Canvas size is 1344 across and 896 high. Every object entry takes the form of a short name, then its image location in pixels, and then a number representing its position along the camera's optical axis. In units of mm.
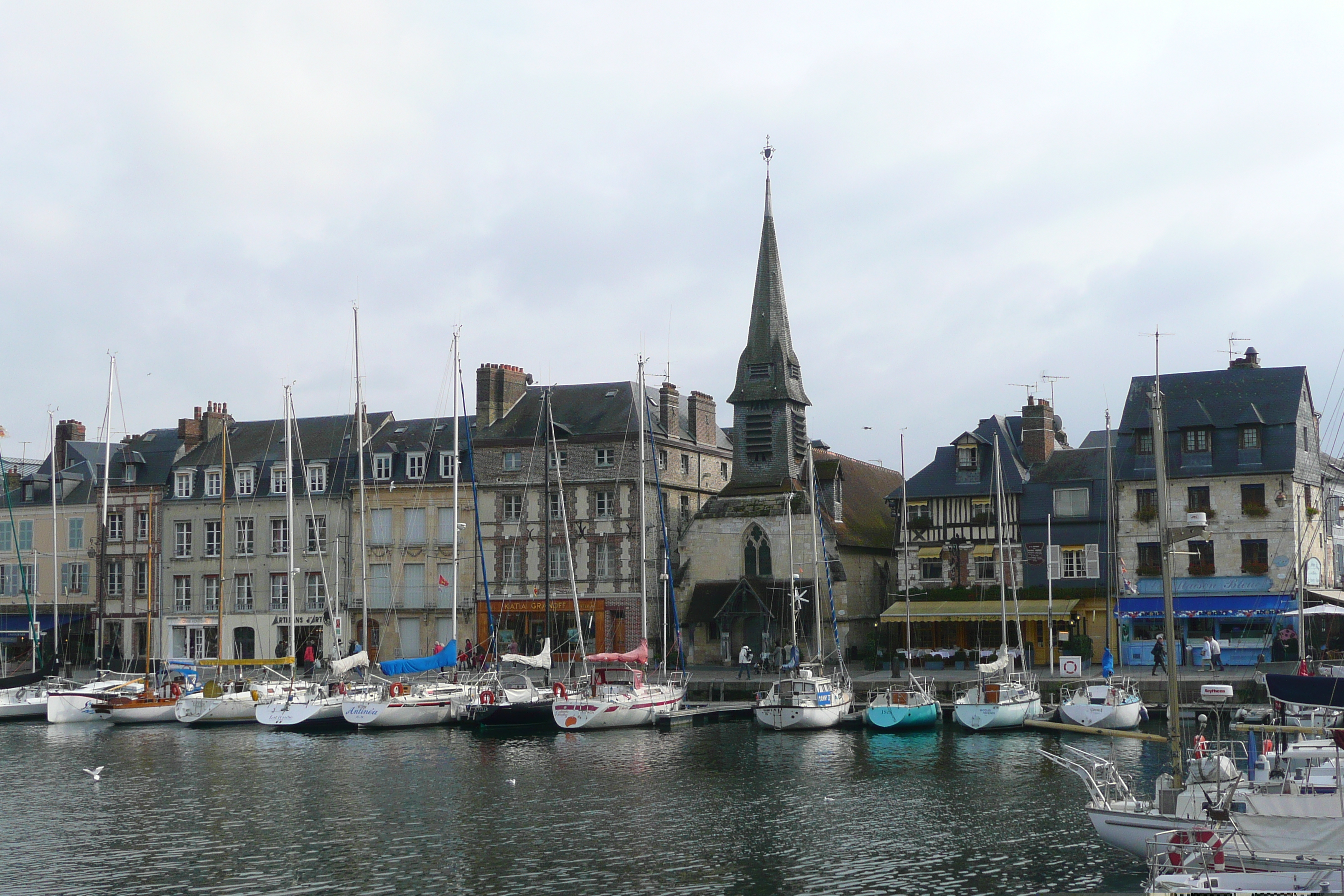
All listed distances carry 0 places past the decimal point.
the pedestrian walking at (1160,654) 44344
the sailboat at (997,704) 39531
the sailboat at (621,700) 41344
